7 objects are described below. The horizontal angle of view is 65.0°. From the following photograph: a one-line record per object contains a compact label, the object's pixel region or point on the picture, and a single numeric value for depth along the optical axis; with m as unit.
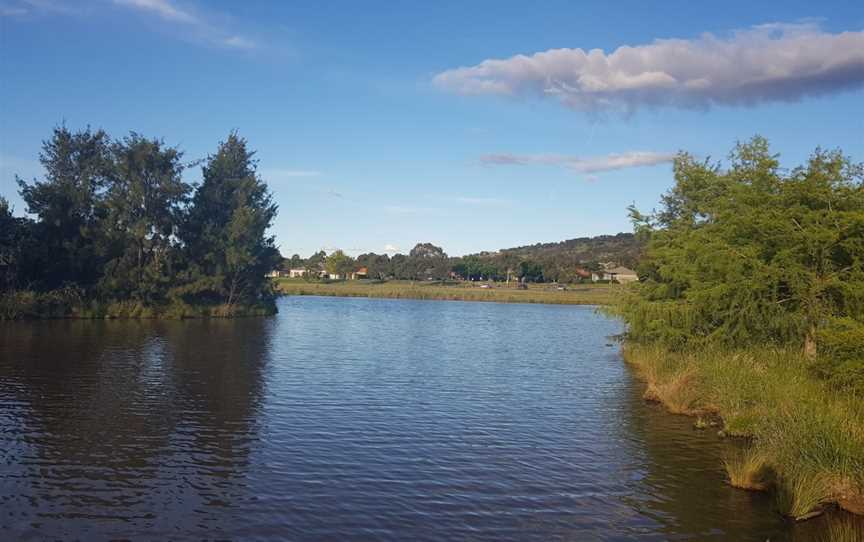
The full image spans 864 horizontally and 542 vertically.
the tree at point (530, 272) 168.25
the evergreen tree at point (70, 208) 53.44
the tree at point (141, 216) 56.59
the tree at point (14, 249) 50.56
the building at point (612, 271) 172.75
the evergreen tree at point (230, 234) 62.94
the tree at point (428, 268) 188.00
